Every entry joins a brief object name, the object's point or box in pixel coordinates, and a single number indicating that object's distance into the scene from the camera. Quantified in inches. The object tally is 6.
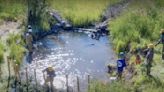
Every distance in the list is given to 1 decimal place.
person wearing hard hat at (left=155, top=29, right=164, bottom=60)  908.0
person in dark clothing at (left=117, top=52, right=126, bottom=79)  850.8
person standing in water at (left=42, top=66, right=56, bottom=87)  815.1
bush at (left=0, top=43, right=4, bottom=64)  906.7
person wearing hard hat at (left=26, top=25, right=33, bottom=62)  986.1
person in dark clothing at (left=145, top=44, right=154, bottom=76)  837.8
